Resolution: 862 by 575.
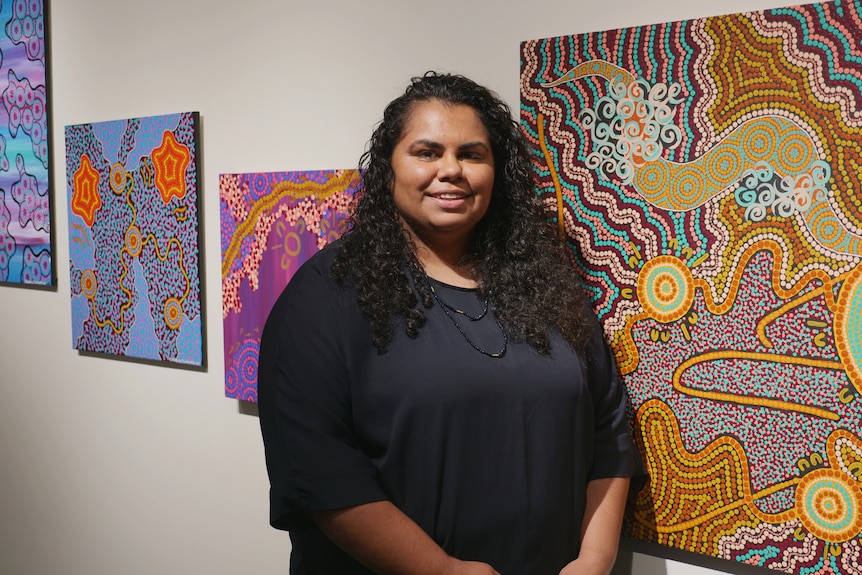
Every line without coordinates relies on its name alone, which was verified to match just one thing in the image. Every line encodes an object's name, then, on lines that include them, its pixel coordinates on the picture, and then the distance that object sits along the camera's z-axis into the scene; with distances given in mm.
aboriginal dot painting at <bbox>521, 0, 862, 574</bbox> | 1392
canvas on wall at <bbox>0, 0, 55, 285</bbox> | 2555
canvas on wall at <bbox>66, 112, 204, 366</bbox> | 2229
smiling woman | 1420
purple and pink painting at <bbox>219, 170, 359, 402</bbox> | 1935
